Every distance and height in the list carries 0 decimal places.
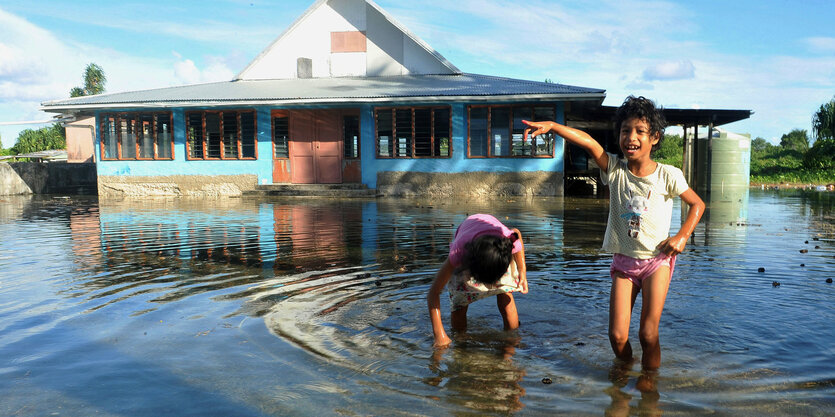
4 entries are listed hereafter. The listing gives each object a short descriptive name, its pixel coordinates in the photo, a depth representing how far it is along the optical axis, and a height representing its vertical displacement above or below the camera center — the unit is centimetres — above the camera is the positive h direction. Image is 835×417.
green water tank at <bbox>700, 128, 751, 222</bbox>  2041 +23
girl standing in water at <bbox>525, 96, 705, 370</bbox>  314 -27
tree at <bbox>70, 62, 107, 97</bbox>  6356 +1112
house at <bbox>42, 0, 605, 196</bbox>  1859 +187
